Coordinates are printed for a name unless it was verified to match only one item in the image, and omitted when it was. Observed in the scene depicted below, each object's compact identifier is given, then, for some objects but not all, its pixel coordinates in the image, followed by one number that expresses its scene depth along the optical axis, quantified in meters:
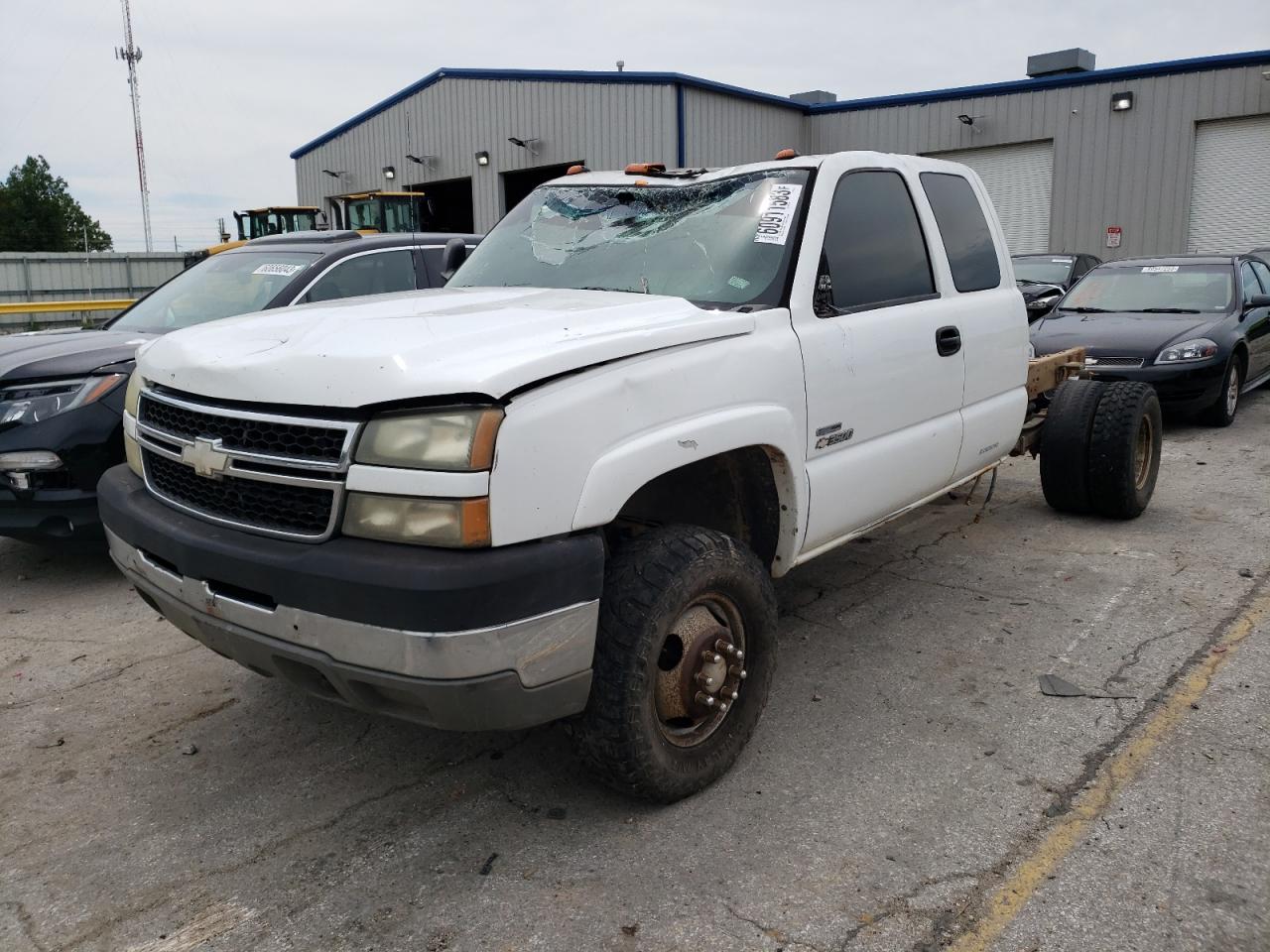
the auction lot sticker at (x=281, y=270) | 6.26
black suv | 5.09
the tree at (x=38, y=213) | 71.56
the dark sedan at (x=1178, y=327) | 8.97
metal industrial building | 19.91
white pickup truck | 2.46
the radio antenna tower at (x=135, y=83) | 43.69
